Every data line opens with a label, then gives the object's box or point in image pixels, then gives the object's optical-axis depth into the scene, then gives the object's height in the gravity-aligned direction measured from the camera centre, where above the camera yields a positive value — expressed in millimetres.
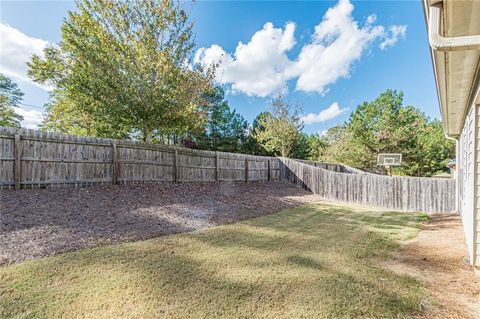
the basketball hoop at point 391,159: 16784 +69
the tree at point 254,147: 25609 +1278
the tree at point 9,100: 17859 +4352
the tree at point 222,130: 23859 +2917
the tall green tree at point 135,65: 7645 +3109
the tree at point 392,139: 20500 +1839
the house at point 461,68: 1943 +1105
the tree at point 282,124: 21016 +3096
